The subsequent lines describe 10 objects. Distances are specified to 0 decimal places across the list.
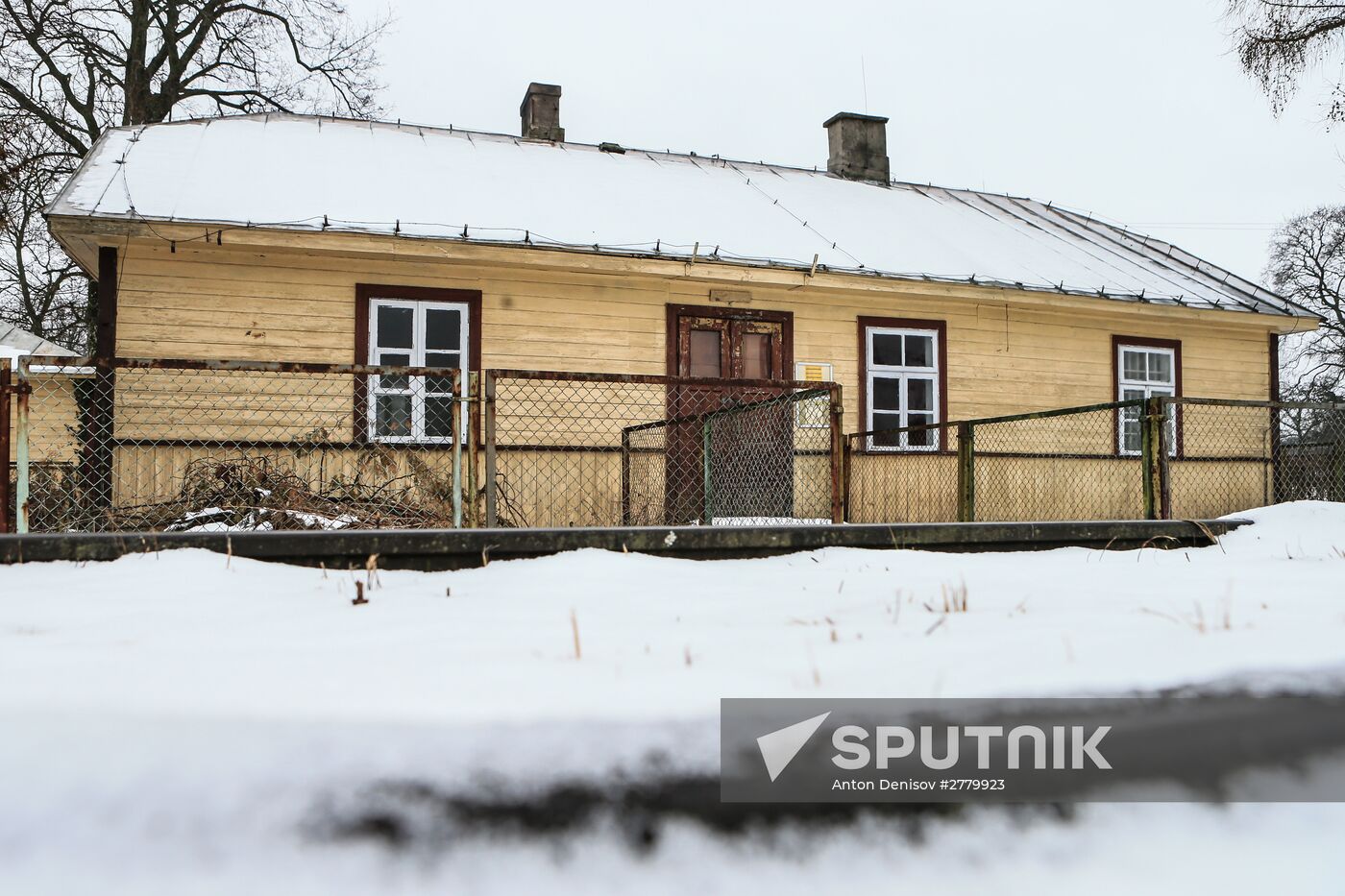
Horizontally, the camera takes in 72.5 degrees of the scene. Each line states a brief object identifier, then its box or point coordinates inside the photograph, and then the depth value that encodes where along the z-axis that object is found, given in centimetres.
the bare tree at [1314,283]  2728
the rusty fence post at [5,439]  466
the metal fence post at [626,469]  750
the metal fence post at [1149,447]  671
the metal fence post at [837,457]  541
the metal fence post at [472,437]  519
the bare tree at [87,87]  1533
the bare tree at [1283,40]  1195
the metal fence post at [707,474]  661
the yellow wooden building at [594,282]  797
